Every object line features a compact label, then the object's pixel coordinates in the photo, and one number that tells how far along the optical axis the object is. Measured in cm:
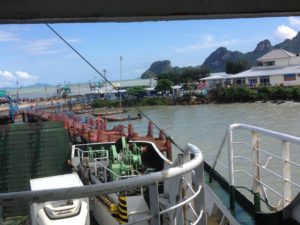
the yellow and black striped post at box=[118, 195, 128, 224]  574
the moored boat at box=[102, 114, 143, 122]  3843
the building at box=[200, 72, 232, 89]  5358
